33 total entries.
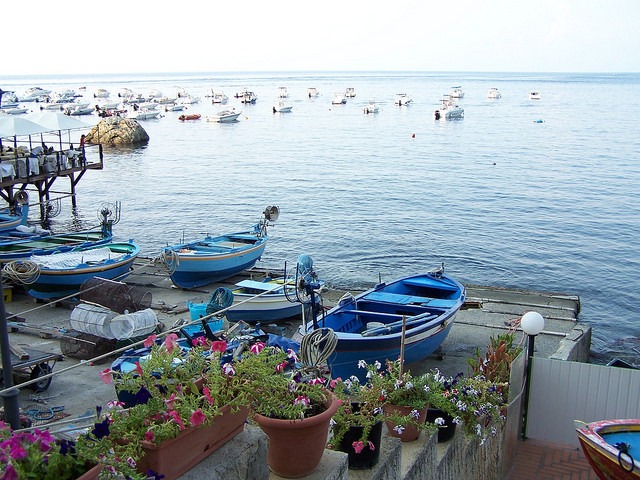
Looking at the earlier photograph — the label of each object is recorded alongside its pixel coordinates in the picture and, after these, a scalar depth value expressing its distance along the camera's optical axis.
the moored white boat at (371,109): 90.25
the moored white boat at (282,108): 94.19
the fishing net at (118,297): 13.58
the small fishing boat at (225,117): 79.69
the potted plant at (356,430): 4.83
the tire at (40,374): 10.36
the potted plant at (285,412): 3.87
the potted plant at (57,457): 2.67
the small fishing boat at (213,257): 17.03
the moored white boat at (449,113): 80.11
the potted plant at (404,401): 5.54
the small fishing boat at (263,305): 14.65
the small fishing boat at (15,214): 21.67
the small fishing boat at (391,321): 10.98
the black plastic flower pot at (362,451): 4.84
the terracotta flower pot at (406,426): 5.57
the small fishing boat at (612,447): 6.59
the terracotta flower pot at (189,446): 3.24
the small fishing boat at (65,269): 14.90
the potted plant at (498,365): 7.85
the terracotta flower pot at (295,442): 3.87
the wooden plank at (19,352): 9.89
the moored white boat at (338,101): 109.12
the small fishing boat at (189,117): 86.12
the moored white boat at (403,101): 103.81
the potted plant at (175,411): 3.22
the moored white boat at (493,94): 124.25
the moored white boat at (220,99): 116.19
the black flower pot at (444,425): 6.04
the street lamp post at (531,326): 7.82
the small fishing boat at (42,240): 17.36
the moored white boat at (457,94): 115.25
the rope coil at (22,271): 14.49
